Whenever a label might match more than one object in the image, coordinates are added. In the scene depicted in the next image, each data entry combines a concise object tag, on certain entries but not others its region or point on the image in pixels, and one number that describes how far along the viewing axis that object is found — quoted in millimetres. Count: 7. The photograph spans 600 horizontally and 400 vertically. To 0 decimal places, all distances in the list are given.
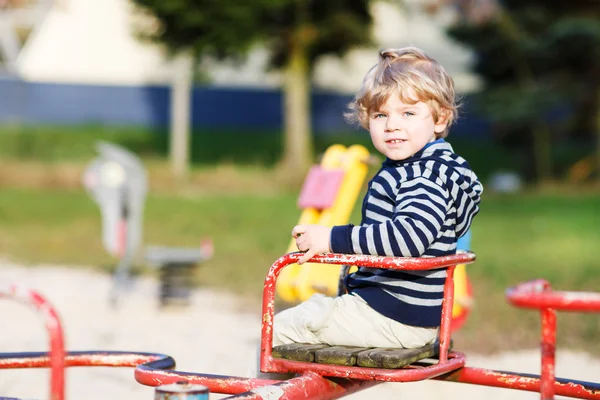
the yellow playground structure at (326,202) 7248
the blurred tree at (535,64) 26157
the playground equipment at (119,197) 12113
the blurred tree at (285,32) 22784
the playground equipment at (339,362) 3850
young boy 4370
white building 37016
